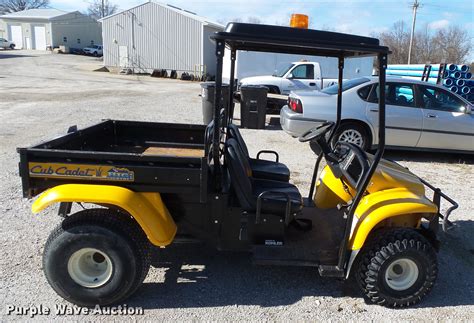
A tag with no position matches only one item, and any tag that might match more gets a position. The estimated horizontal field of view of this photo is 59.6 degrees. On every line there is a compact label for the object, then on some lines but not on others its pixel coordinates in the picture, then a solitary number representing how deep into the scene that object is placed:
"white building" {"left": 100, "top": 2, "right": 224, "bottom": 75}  29.11
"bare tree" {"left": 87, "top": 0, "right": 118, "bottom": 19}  75.94
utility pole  39.19
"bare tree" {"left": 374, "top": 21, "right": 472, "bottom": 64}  47.72
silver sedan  7.85
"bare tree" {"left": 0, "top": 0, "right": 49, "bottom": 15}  77.69
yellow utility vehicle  2.99
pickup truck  14.04
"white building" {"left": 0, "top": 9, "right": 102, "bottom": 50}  55.19
